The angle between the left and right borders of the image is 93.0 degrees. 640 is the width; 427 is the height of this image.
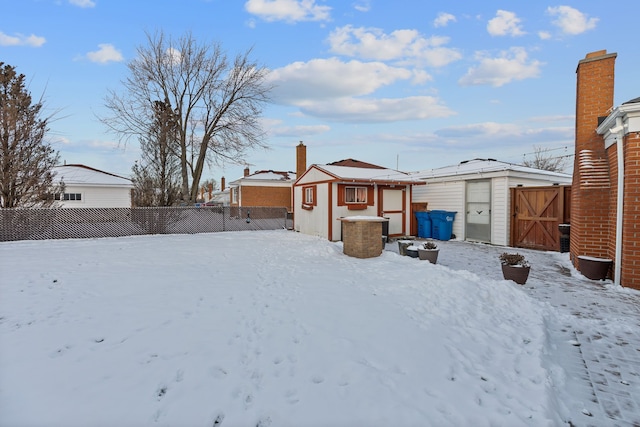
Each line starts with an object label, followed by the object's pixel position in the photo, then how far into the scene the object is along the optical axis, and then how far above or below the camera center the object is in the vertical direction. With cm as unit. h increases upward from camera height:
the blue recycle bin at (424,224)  1337 -91
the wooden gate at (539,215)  943 -39
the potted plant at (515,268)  588 -127
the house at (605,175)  558 +58
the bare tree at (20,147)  1084 +212
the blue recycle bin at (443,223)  1266 -83
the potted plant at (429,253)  748 -122
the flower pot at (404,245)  834 -117
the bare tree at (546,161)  3139 +440
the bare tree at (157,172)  1523 +168
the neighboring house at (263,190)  2533 +117
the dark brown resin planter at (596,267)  616 -133
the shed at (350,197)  1194 +27
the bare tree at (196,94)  1788 +704
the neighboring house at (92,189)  1880 +103
